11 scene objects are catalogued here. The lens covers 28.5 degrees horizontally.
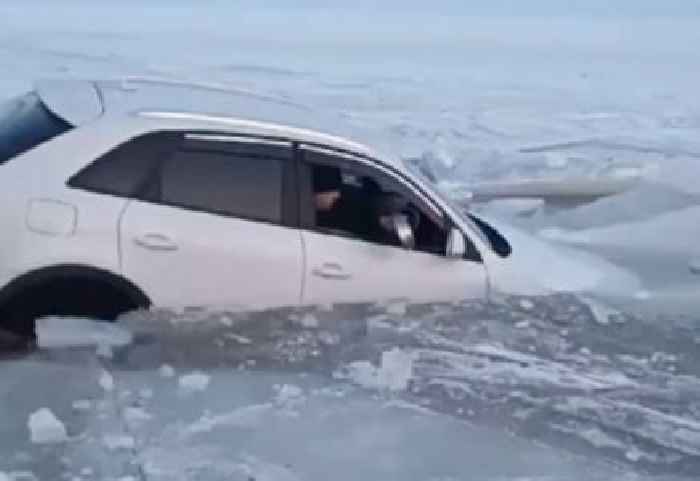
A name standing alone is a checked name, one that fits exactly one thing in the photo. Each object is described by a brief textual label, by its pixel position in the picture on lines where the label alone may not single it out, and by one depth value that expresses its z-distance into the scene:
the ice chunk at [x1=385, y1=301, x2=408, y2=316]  7.03
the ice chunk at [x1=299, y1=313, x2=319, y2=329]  6.86
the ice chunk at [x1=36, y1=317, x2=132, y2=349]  6.53
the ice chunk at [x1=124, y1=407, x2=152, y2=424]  5.71
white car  6.54
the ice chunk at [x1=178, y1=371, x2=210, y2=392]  6.10
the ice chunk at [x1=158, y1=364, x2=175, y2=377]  6.26
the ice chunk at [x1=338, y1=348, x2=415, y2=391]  6.35
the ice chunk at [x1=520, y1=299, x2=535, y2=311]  7.29
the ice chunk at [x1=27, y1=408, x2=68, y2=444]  5.46
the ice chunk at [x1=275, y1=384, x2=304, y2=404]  6.05
